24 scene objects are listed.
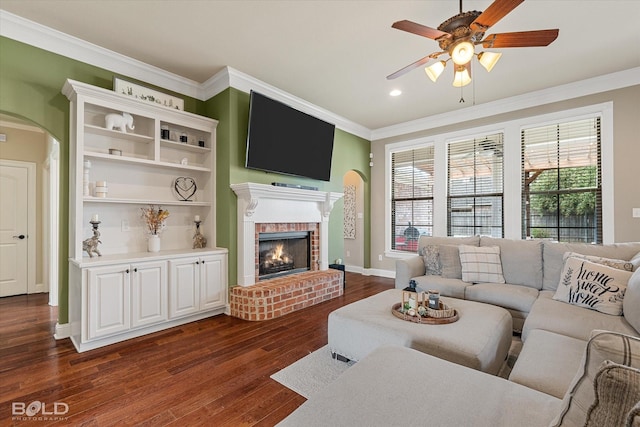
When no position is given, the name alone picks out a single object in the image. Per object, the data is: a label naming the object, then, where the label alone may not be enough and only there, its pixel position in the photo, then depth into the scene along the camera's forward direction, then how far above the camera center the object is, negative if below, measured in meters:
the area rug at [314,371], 2.03 -1.20
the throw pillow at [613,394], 0.61 -0.39
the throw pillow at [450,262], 3.47 -0.58
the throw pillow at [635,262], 2.31 -0.39
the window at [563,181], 3.85 +0.45
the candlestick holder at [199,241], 3.76 -0.34
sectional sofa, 0.75 -0.71
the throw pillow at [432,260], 3.61 -0.58
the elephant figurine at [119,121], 3.02 +0.98
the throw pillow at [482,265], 3.24 -0.58
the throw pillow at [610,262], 2.35 -0.40
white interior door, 4.36 -0.22
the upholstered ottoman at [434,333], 1.79 -0.81
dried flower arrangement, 3.35 -0.04
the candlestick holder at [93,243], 2.91 -0.29
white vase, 3.31 -0.33
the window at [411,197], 5.35 +0.33
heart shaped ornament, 3.68 +0.35
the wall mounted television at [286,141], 3.66 +1.04
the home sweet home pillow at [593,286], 2.21 -0.58
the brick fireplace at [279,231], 3.45 -0.49
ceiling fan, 1.95 +1.27
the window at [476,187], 4.62 +0.44
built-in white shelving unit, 2.72 -0.05
